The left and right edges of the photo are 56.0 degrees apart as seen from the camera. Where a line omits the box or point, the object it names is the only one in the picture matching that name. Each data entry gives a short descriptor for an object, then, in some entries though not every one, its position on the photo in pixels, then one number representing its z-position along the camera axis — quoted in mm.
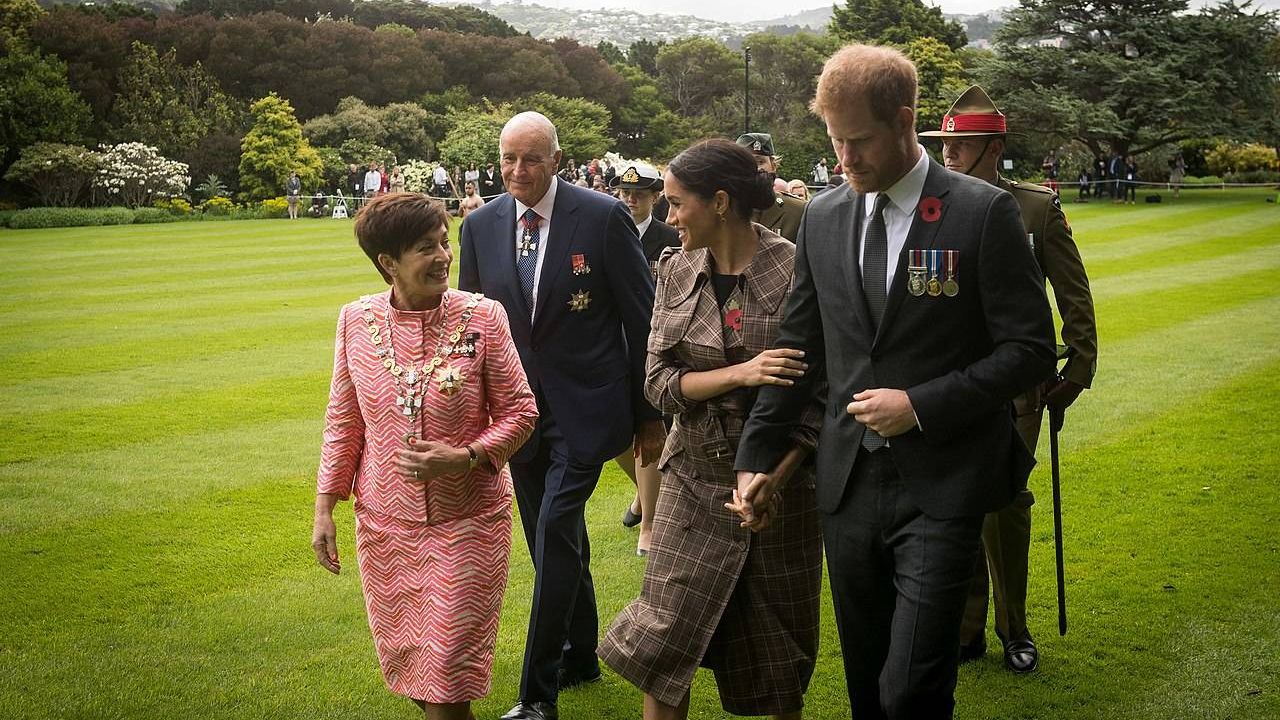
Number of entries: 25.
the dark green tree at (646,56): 102188
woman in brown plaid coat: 4105
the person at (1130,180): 43281
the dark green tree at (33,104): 47344
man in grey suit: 3330
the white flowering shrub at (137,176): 44938
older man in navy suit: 5184
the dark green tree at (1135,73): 47312
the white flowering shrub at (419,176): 47741
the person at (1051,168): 56156
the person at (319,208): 42938
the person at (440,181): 45688
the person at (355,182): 46906
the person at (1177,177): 44469
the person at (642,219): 7969
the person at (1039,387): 5285
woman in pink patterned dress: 4000
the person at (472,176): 42500
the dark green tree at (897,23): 73688
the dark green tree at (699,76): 93812
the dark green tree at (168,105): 51906
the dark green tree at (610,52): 100625
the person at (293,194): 41219
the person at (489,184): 43875
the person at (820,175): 56575
